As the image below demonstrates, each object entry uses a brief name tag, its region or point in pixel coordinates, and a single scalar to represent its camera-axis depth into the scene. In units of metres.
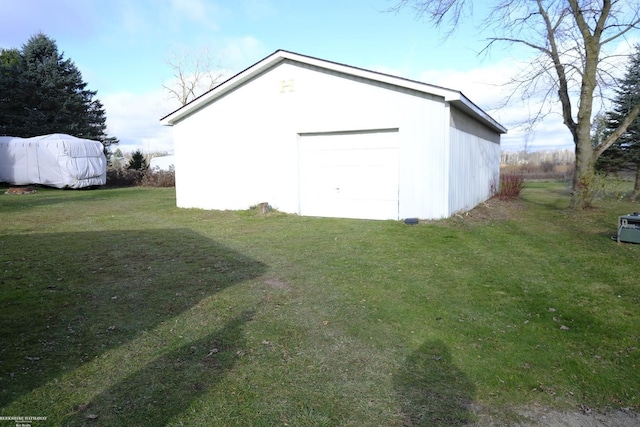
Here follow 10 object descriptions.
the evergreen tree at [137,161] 30.33
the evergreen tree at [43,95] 29.64
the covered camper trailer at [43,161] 22.94
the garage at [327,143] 10.40
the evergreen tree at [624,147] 17.86
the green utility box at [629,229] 7.84
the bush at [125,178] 28.47
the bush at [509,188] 17.95
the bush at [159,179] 27.22
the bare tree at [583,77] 11.77
